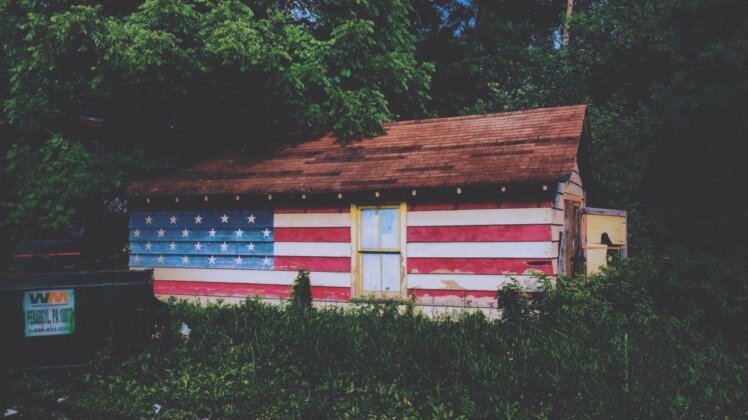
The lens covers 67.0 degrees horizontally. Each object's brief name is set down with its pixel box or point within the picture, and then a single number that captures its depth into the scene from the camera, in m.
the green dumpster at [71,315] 6.27
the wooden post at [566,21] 22.06
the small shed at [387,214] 8.99
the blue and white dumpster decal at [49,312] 6.31
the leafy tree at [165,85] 11.15
